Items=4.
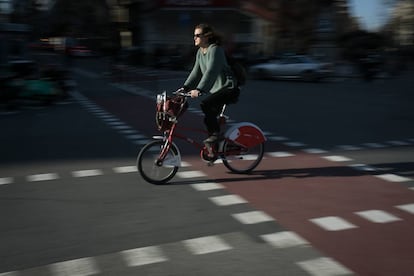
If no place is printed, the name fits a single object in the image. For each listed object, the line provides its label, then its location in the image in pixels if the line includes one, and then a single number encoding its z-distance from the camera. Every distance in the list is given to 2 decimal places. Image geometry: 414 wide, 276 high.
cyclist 6.83
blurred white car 26.03
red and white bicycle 7.00
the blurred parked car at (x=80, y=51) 51.30
